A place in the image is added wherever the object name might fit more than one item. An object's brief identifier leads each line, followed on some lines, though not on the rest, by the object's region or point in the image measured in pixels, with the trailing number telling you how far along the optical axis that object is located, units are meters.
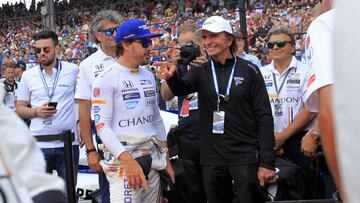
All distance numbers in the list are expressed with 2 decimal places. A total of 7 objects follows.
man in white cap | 4.62
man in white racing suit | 4.21
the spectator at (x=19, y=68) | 9.47
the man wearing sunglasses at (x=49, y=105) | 5.61
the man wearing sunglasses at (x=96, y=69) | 4.67
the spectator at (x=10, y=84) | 8.16
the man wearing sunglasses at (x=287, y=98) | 4.88
